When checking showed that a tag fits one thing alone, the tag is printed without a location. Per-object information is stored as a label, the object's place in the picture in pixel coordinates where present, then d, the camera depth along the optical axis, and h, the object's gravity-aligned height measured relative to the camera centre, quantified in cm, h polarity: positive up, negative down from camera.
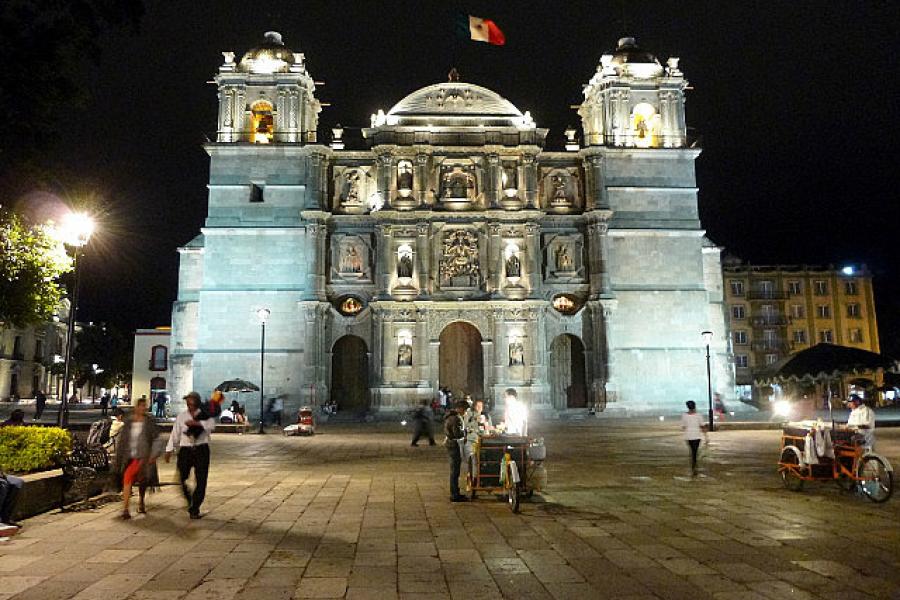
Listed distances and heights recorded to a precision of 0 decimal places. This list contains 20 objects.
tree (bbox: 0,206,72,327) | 1360 +259
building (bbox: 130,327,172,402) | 4914 +227
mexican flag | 3472 +1827
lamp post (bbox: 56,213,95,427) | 1354 +316
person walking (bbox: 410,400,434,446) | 2042 -82
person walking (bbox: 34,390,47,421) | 3175 -33
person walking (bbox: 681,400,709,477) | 1371 -68
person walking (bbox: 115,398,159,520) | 965 -78
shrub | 1008 -76
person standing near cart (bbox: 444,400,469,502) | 1069 -75
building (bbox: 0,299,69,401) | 6481 +370
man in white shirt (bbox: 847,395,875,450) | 1084 -45
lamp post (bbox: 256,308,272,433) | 2812 +331
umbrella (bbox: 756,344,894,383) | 2477 +109
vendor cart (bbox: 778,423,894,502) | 1036 -102
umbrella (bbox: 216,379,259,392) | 2977 +43
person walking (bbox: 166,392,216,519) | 961 -69
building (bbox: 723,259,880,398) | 6122 +737
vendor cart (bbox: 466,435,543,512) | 1055 -104
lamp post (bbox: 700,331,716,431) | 2700 +224
